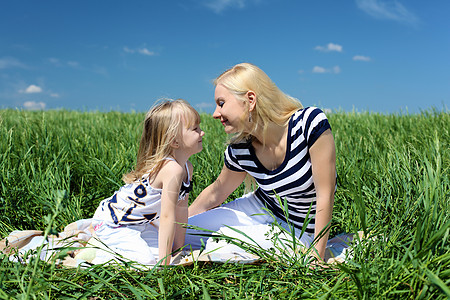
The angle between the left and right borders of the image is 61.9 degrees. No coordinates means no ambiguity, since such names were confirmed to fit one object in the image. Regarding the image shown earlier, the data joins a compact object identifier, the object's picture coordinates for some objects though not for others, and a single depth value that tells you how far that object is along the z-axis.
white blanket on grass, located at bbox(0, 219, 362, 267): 1.97
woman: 2.07
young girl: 2.19
